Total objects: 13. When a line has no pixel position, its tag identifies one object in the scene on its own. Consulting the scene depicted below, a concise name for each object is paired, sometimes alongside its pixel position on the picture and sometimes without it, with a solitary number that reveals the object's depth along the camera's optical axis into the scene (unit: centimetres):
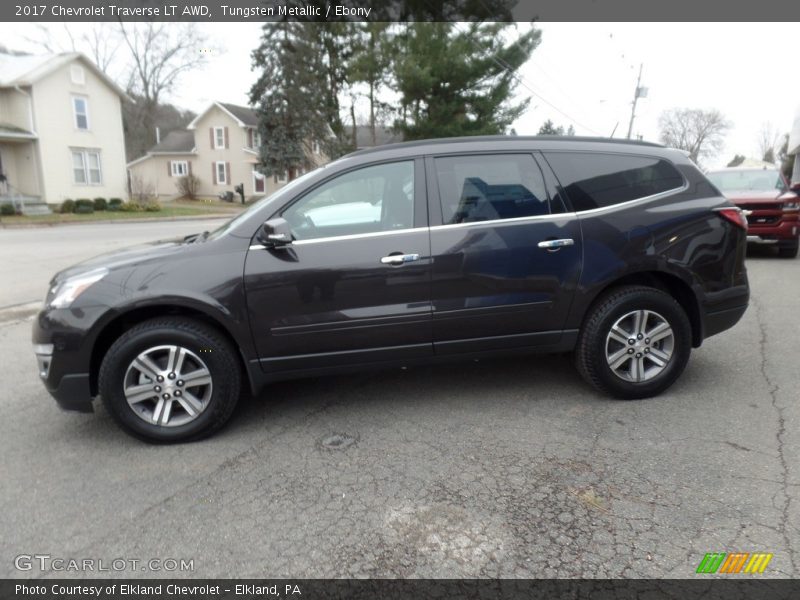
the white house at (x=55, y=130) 2775
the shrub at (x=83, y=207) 2628
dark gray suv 351
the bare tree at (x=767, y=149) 8025
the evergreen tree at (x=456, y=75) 2552
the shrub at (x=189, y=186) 4131
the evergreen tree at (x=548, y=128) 6751
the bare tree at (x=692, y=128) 6950
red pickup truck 1009
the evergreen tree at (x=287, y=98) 3625
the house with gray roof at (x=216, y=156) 4341
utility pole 3297
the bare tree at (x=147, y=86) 4688
